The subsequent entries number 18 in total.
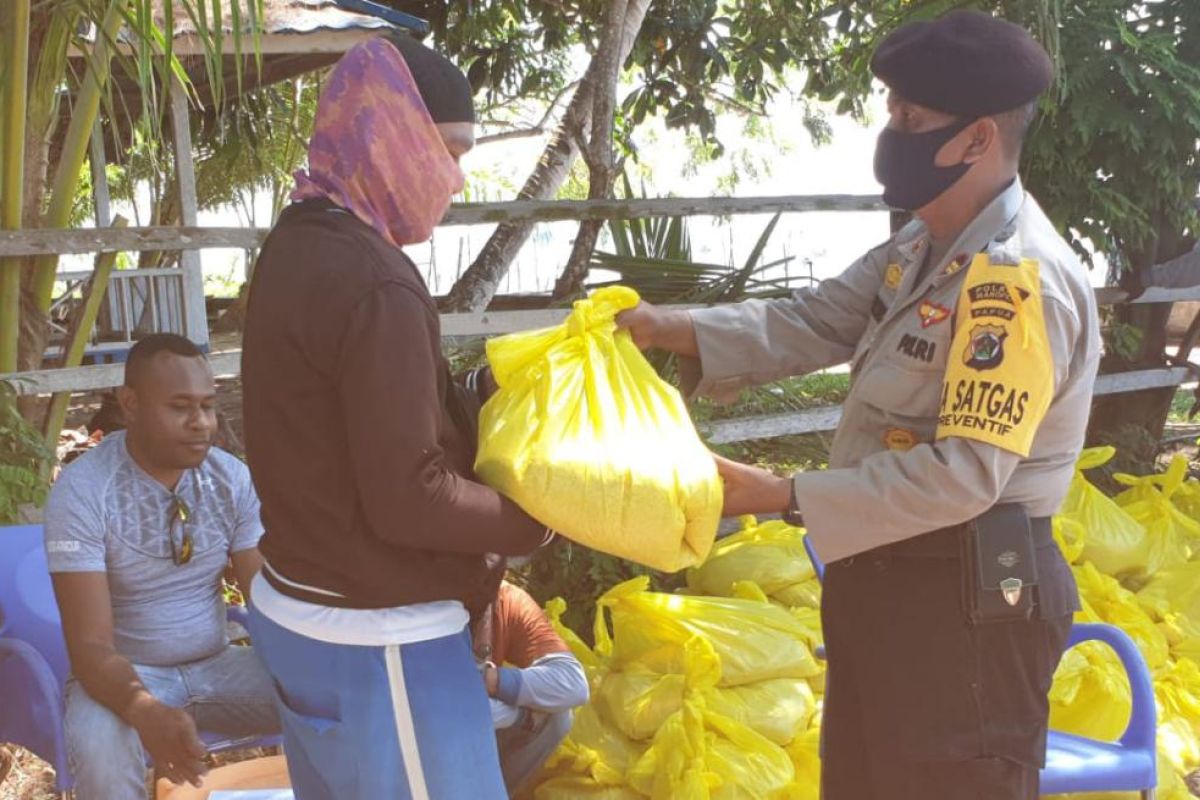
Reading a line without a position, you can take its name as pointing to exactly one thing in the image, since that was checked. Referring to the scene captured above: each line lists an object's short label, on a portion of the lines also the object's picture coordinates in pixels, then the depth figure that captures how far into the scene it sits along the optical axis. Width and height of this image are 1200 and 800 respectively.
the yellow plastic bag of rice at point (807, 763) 3.12
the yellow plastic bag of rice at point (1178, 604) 4.06
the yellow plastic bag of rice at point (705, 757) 2.93
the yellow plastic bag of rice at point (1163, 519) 4.49
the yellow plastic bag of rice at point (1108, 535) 4.35
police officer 1.84
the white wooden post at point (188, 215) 6.00
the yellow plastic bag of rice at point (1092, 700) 3.23
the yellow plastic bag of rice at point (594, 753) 3.12
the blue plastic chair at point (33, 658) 2.74
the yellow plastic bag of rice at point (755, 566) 3.87
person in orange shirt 2.88
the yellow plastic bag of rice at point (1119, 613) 3.75
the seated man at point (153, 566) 2.57
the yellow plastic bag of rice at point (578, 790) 3.09
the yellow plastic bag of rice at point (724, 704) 3.14
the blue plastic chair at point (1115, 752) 2.67
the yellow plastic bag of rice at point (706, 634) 3.23
